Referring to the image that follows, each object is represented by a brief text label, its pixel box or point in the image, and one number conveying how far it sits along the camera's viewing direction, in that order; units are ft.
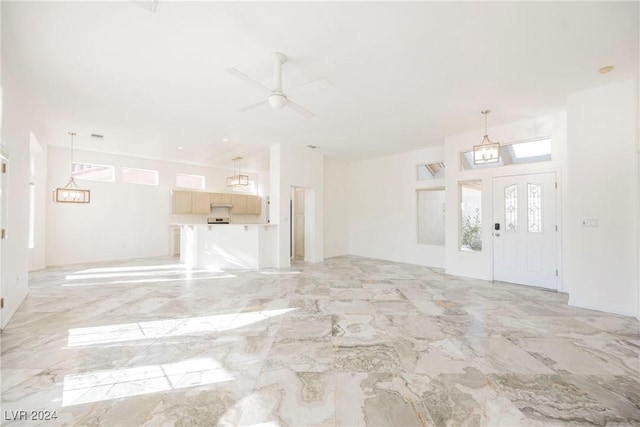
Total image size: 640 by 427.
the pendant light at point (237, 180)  27.04
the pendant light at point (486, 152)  14.08
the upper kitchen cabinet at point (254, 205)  33.53
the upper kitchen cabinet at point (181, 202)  28.12
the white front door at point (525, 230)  15.57
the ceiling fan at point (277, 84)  9.62
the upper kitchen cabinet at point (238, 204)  32.07
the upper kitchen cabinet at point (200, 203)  29.14
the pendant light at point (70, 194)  20.93
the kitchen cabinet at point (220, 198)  30.58
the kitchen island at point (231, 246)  21.24
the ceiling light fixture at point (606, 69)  10.50
